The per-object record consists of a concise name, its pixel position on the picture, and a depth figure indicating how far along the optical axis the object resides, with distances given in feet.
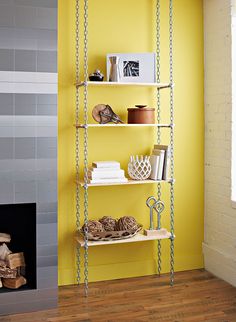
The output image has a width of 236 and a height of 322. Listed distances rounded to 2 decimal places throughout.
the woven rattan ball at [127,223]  11.42
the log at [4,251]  10.79
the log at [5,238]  10.96
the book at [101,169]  11.18
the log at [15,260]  10.70
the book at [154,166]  11.66
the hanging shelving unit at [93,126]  11.18
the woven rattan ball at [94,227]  11.19
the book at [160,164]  11.63
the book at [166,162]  11.57
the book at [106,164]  11.23
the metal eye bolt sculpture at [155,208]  11.73
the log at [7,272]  10.50
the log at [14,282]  10.35
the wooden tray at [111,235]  11.07
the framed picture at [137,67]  11.64
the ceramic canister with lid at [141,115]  11.53
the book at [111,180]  11.16
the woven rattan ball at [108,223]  11.46
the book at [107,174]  11.17
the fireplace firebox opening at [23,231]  10.45
